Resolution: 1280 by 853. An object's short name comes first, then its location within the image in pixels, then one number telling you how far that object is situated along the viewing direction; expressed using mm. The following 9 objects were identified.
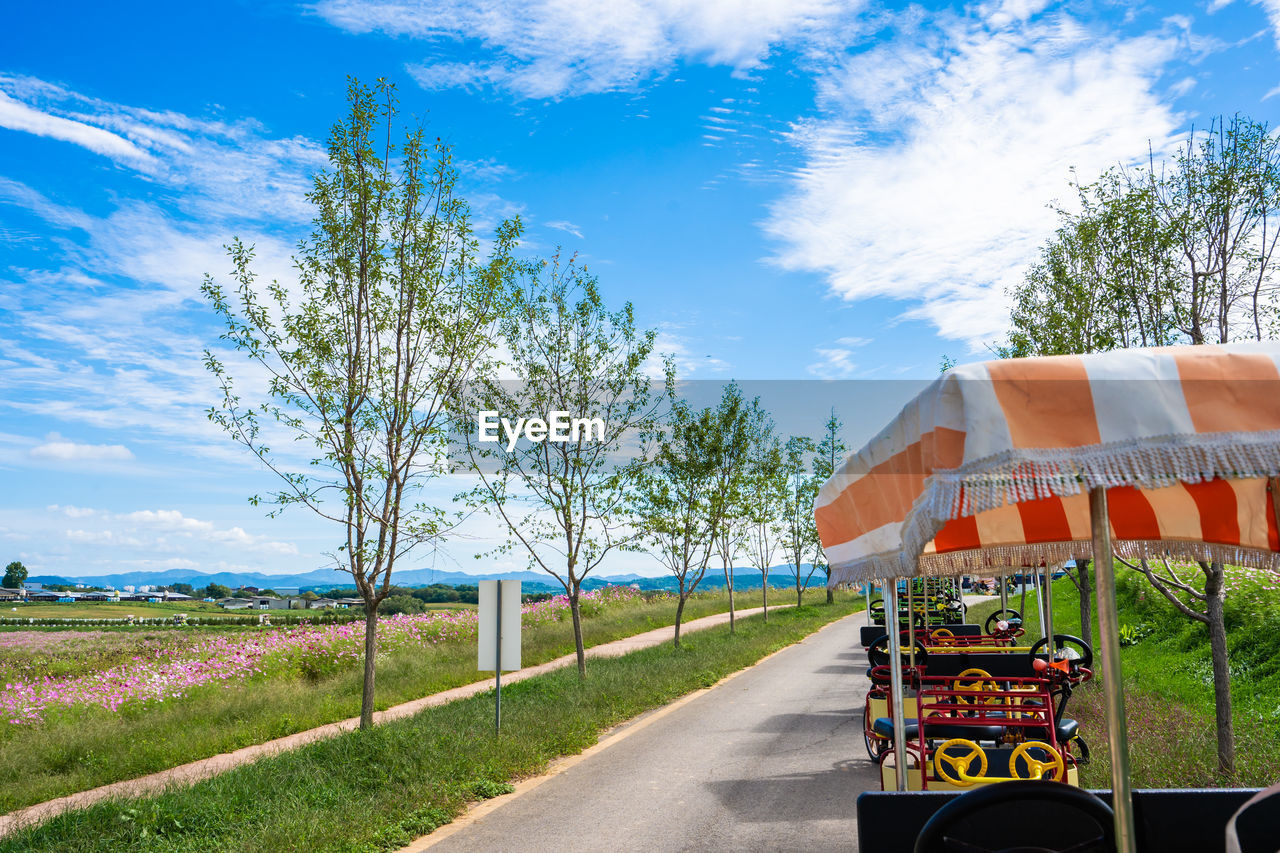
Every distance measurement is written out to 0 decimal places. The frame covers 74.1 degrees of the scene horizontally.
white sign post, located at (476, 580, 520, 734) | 11023
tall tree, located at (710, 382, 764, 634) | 23672
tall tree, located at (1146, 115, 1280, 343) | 8727
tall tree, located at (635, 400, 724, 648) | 22269
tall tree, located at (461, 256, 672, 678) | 17062
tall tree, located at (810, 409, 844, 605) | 44334
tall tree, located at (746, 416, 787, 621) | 28609
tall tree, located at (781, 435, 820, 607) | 38062
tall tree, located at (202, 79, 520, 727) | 10867
